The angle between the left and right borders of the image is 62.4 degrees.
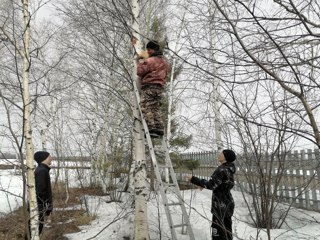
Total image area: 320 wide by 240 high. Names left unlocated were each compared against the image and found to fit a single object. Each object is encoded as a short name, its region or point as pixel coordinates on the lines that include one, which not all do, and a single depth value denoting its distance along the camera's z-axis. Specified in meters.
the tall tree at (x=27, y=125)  3.29
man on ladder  3.43
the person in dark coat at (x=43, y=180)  4.57
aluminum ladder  3.07
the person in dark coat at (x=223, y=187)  3.79
